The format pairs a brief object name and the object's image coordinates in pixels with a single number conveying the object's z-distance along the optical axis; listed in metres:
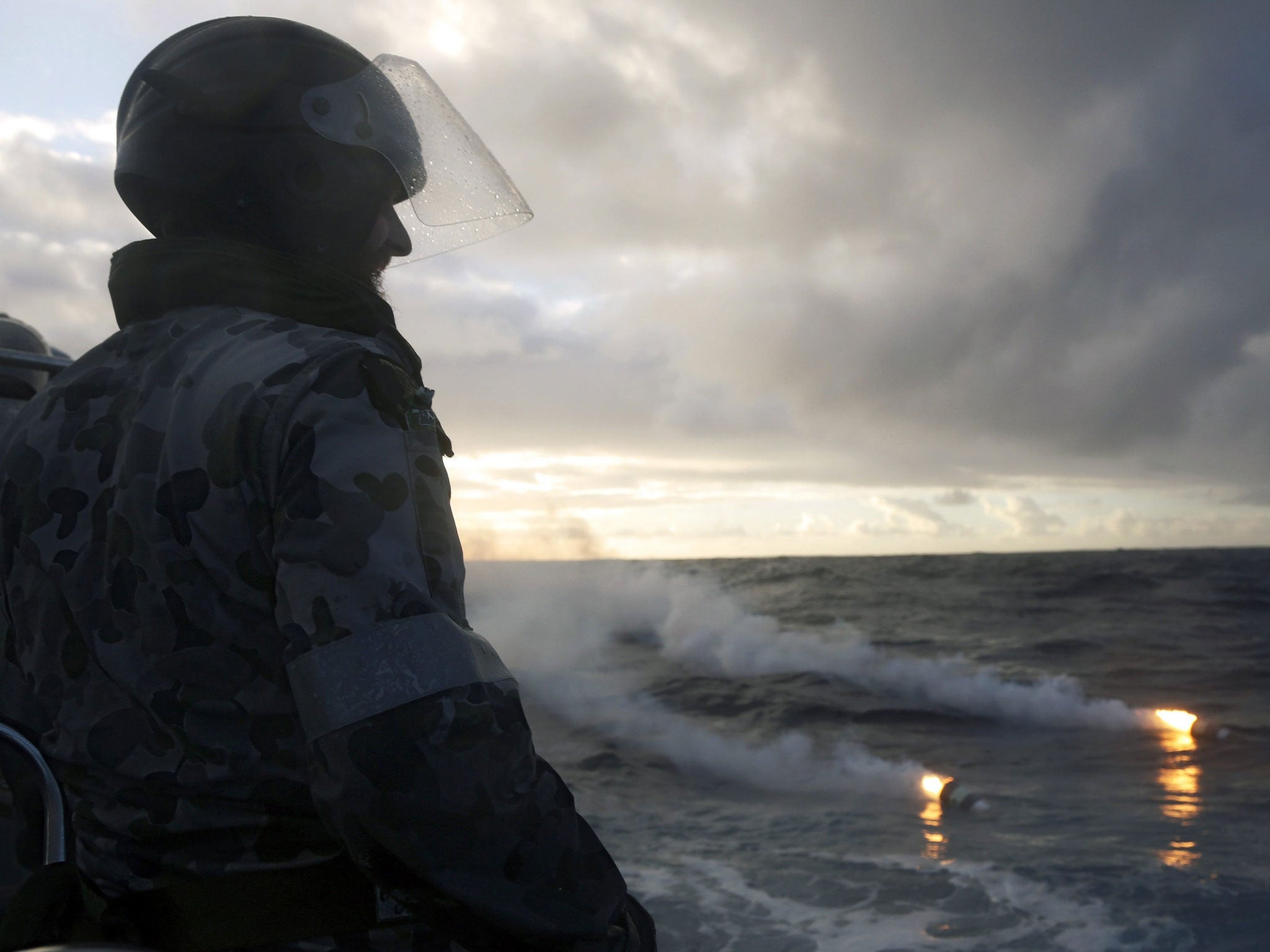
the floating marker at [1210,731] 12.32
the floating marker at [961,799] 9.40
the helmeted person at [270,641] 0.98
